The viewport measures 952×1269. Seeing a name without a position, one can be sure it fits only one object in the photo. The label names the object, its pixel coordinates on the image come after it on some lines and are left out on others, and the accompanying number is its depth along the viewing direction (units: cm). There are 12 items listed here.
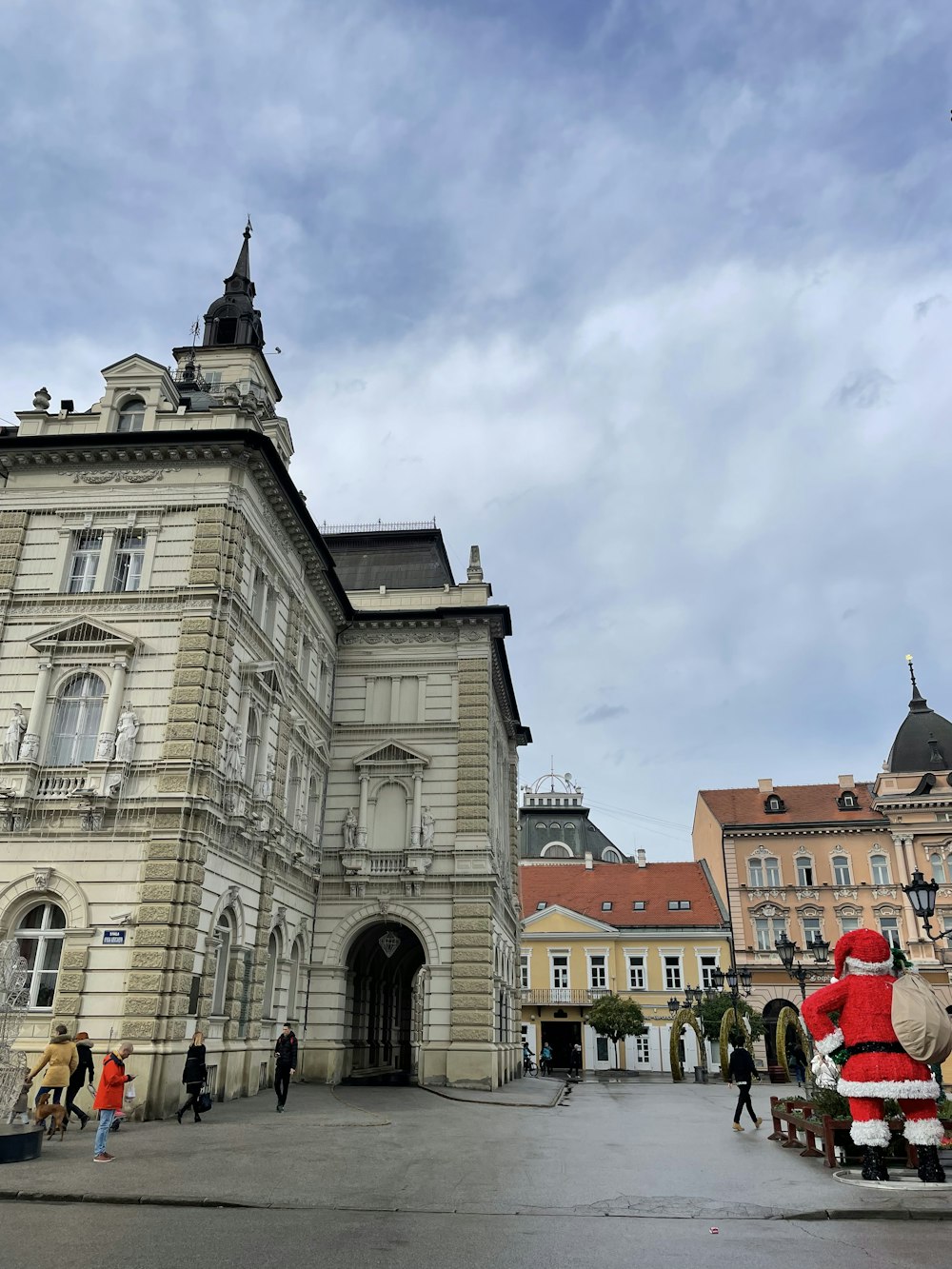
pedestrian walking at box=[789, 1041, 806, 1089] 4100
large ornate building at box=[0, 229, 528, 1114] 1930
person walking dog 1460
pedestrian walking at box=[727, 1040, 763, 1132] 1894
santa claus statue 1156
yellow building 5450
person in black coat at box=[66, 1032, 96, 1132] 1595
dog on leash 1446
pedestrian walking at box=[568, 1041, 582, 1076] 4528
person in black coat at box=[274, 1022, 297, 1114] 1895
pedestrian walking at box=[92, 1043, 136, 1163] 1280
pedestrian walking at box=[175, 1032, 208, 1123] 1714
